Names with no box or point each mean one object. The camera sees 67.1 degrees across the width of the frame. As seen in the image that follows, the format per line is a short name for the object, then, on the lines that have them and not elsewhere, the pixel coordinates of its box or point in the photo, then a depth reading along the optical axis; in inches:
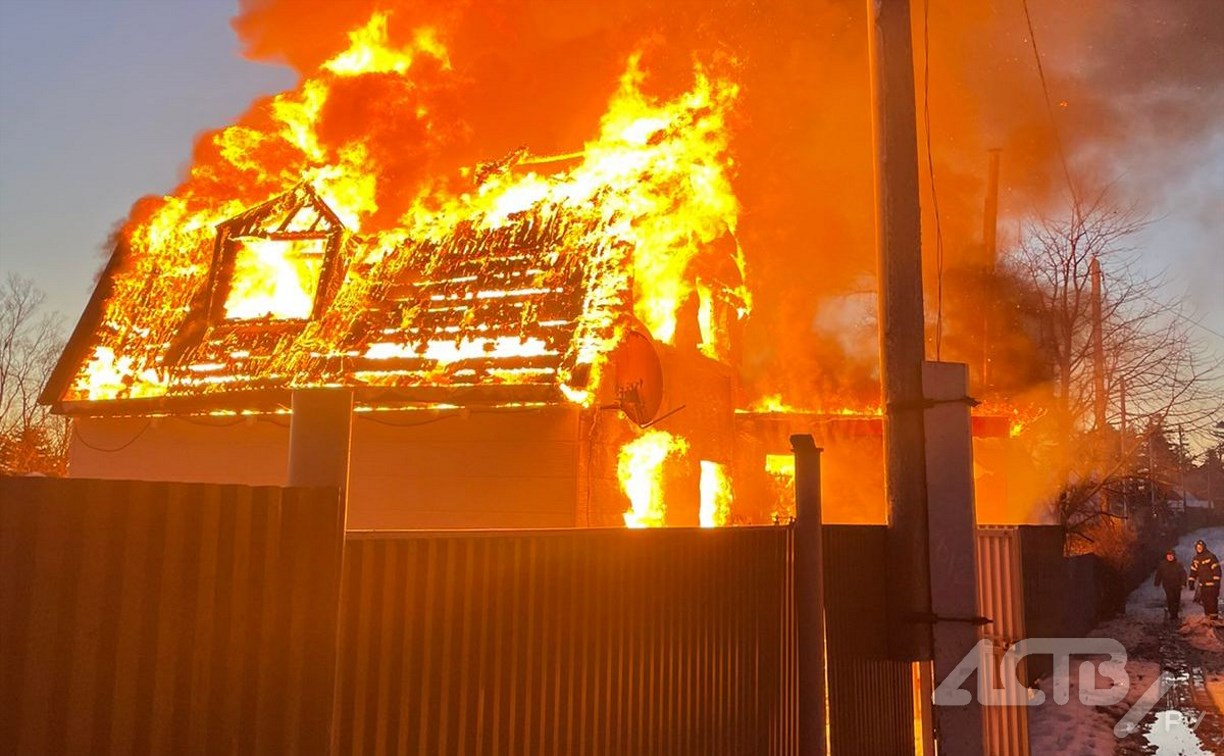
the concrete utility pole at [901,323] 216.8
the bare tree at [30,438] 1528.1
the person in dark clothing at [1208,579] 873.5
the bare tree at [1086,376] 1021.8
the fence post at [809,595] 239.8
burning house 458.0
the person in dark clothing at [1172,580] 845.6
